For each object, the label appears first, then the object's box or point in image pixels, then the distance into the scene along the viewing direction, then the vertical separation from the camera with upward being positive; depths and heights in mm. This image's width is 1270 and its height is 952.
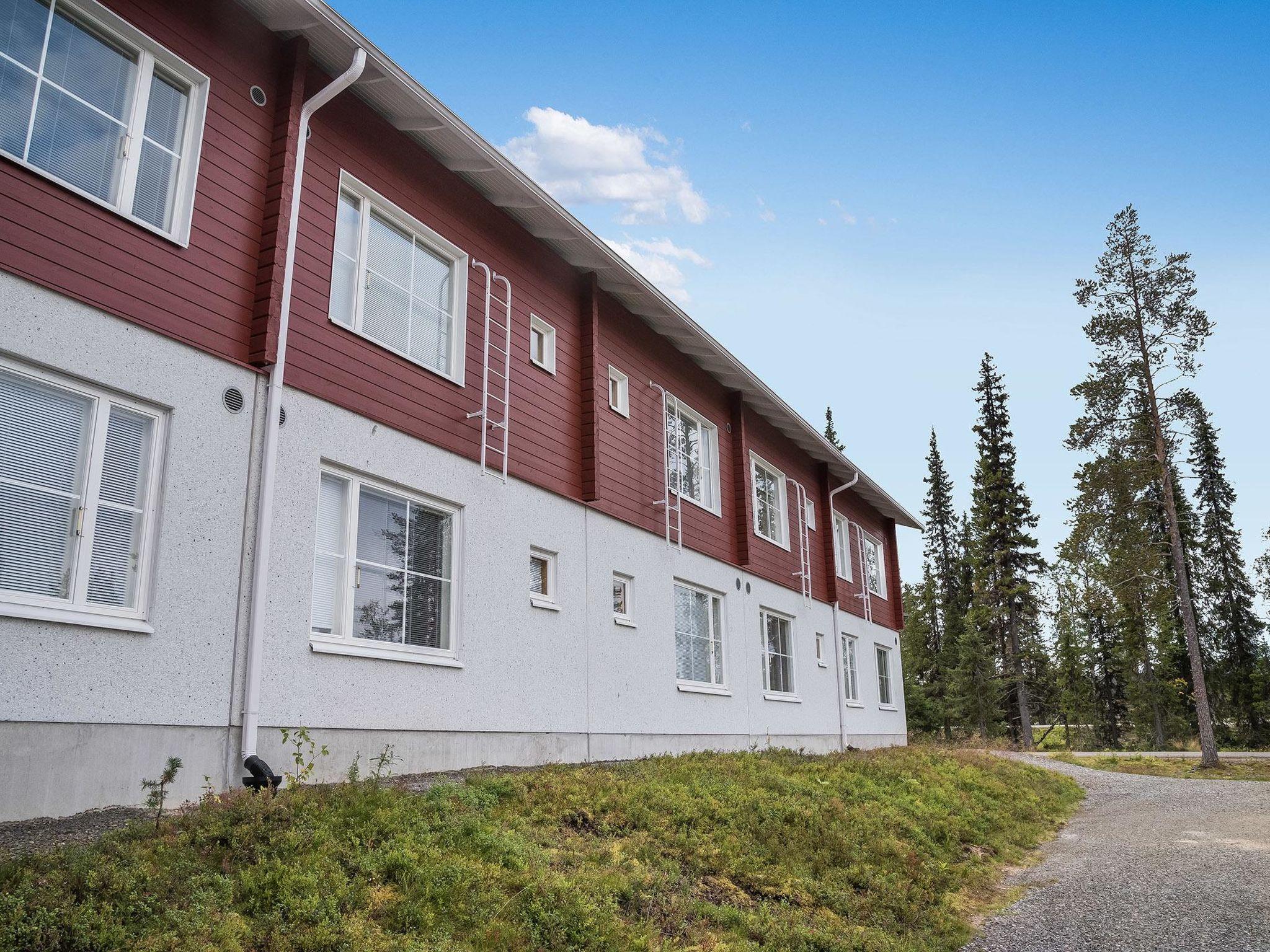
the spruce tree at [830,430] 46500 +13779
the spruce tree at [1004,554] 40406 +6734
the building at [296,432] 6227 +2446
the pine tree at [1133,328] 25641 +10267
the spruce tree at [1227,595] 43875 +5335
